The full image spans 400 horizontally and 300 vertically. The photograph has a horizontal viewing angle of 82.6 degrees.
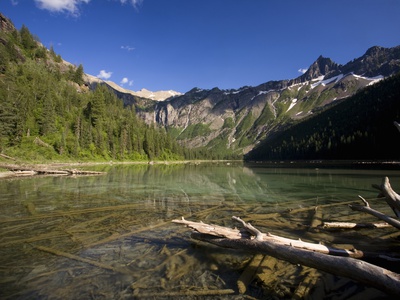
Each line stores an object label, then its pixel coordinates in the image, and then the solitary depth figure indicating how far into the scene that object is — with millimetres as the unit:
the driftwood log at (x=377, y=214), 9859
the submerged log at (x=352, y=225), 13067
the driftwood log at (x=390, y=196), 11477
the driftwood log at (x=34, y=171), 48922
